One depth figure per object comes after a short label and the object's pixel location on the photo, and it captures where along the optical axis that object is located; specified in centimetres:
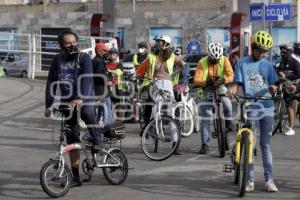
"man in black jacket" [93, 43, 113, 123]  1142
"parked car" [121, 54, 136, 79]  1660
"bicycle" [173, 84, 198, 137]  1267
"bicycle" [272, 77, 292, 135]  1332
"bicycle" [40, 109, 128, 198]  800
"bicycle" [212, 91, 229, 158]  1083
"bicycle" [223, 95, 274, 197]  785
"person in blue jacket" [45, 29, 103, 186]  829
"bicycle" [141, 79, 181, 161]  1060
